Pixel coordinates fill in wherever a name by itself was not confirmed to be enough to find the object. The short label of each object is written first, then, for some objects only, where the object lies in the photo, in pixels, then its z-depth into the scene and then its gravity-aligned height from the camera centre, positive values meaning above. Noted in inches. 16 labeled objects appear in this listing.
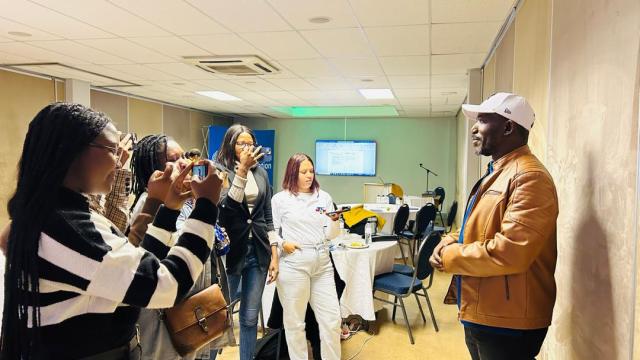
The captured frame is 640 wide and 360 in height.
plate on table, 143.6 -28.4
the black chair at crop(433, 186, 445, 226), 351.9 -29.5
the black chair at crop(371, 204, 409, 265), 223.6 -31.4
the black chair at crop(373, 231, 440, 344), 132.8 -39.3
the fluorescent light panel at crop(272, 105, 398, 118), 382.9 +43.7
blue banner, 342.0 +15.2
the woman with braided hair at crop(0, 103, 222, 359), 37.0 -9.0
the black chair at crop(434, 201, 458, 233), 264.6 -32.1
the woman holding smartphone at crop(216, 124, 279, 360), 95.8 -17.9
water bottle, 152.3 -26.2
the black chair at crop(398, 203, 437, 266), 220.8 -32.3
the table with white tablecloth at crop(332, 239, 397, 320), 137.8 -37.7
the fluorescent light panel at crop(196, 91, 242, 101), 269.4 +40.7
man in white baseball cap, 53.2 -11.0
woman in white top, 104.8 -24.3
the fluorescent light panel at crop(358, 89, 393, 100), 254.5 +40.6
